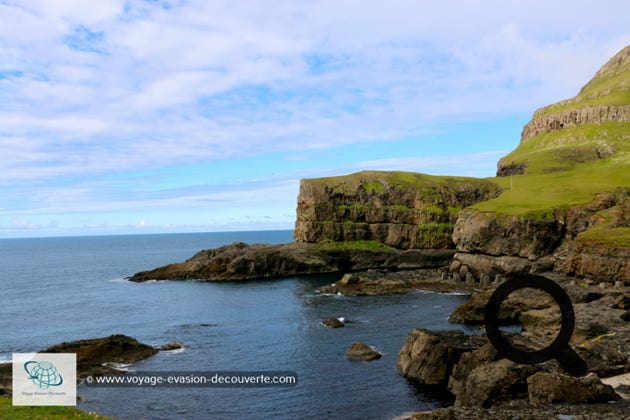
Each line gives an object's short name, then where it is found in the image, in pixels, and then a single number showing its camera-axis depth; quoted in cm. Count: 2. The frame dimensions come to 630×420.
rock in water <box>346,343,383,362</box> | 4812
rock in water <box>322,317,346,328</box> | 6380
